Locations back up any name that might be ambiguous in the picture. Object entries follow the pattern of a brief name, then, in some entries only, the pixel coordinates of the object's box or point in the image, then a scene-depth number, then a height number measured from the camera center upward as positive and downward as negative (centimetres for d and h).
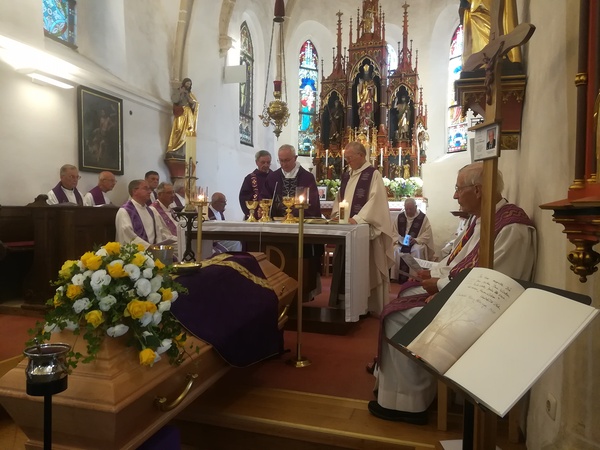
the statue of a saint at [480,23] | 316 +134
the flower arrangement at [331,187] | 1115 +61
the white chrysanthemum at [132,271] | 181 -23
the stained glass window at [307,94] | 1480 +378
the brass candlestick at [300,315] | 352 -76
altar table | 434 -24
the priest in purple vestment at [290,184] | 574 +36
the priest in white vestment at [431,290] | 256 -46
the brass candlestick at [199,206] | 299 +4
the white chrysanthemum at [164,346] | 185 -52
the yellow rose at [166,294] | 189 -33
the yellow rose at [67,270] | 181 -22
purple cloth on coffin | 230 -54
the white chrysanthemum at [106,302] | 172 -33
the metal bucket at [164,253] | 240 -21
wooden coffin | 162 -68
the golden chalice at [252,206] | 540 +8
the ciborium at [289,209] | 499 +4
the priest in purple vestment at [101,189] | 706 +35
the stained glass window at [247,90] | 1273 +338
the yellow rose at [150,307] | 177 -36
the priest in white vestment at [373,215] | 503 -2
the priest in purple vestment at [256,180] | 631 +44
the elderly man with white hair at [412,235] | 799 -37
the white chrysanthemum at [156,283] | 186 -28
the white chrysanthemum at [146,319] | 179 -40
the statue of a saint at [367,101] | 1223 +291
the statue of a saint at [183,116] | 935 +191
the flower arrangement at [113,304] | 173 -34
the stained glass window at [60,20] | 715 +298
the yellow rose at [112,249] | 190 -15
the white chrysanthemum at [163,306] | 184 -37
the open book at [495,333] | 118 -35
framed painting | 726 +130
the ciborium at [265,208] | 542 +6
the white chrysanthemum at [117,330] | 173 -43
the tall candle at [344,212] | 493 +1
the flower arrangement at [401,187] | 1107 +63
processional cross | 190 +21
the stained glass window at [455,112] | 1251 +275
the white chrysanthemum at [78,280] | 175 -25
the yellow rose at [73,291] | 173 -29
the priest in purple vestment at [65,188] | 630 +32
